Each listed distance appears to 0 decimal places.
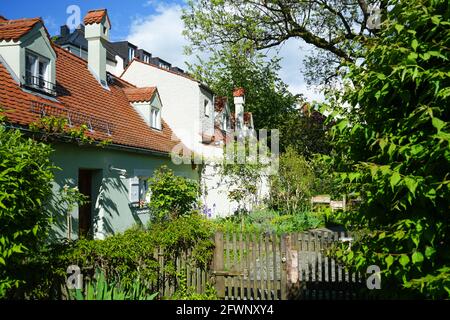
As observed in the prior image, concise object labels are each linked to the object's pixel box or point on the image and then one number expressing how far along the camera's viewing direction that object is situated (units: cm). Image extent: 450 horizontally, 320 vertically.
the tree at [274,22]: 1482
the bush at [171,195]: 1159
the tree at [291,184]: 1848
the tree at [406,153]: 271
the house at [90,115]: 923
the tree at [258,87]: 3247
